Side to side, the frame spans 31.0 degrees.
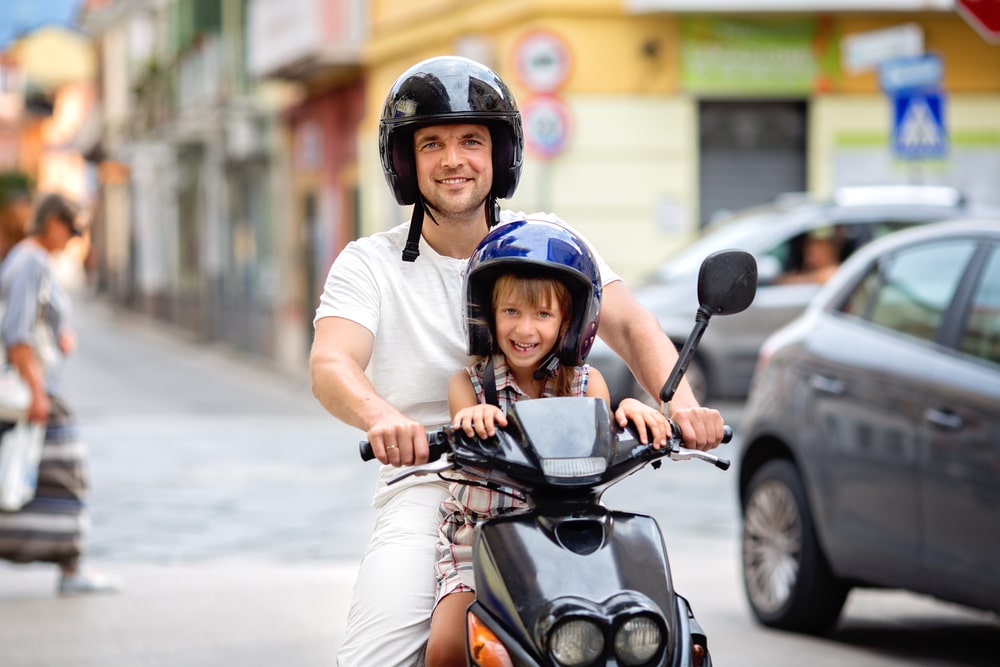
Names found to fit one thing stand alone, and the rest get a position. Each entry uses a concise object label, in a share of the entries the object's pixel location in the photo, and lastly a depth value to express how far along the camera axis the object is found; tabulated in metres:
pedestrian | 8.59
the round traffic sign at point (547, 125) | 19.72
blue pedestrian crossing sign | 15.60
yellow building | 22.22
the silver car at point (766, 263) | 15.55
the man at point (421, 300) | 3.59
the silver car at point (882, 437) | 6.32
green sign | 22.39
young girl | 3.33
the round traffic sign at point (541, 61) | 20.00
